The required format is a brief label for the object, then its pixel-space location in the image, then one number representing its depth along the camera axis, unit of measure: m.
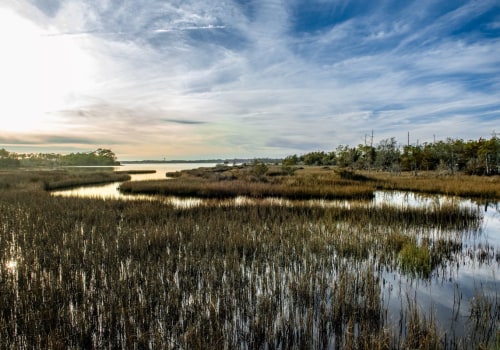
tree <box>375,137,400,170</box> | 69.44
